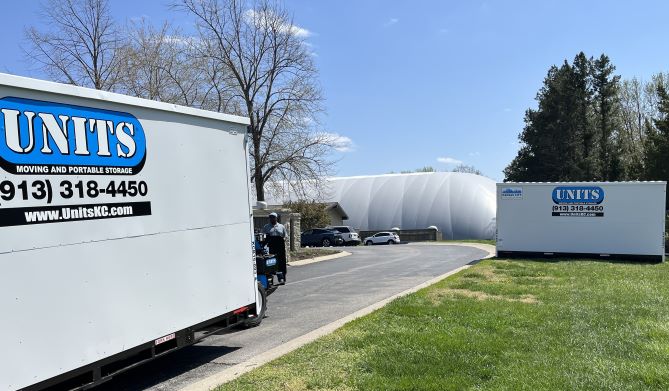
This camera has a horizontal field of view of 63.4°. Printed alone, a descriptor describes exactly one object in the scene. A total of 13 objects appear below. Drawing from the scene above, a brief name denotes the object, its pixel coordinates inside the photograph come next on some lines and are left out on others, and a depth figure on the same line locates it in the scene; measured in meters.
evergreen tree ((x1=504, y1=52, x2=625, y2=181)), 53.64
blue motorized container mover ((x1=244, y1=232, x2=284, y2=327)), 8.77
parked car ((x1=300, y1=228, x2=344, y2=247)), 43.88
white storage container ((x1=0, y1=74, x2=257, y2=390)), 4.50
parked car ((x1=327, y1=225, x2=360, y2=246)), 45.47
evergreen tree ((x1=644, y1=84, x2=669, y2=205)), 40.03
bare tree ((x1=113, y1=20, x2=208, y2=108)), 22.14
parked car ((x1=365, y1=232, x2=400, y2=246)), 47.25
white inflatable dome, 56.03
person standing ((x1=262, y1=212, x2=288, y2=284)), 10.56
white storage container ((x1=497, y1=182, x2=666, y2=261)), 20.02
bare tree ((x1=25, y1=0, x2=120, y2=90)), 21.73
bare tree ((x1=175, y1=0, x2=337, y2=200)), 25.67
